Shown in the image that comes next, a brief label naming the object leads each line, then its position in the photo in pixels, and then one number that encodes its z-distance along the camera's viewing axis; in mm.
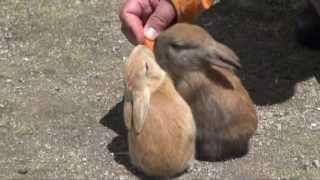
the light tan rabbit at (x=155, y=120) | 2934
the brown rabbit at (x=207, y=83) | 2975
